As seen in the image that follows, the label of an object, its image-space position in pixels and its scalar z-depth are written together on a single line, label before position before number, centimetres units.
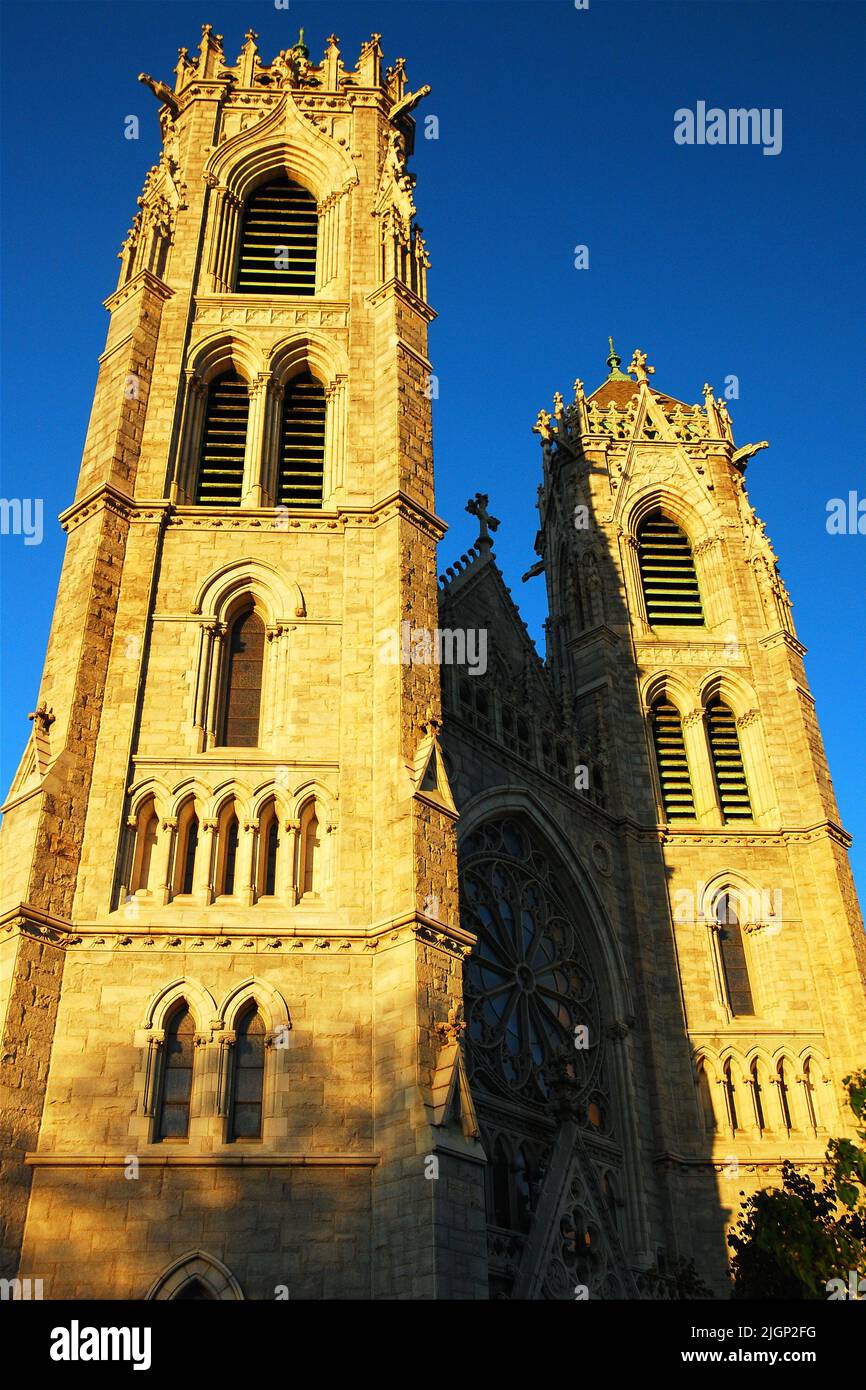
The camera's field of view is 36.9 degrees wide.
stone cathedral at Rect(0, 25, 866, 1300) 1460
